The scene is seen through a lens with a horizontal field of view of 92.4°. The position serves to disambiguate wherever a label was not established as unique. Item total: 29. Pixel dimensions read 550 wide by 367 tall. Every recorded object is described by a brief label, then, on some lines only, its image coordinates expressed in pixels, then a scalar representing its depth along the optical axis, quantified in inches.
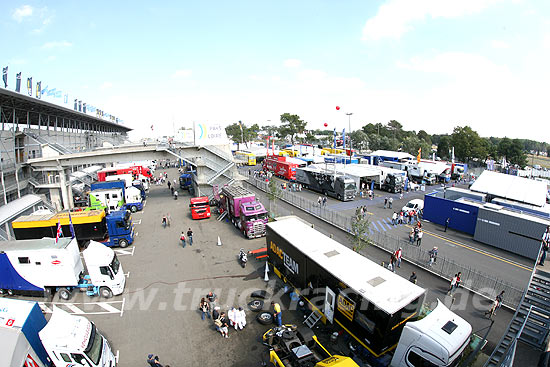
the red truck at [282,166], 1963.6
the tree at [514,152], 2797.7
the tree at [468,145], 2714.1
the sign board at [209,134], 1451.8
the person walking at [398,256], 739.8
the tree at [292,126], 4670.3
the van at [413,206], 1209.4
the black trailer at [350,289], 386.0
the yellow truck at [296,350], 334.8
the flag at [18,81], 1056.2
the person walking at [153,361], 402.3
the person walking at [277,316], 508.5
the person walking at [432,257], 729.0
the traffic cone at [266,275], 669.9
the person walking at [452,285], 625.3
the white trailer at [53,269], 588.1
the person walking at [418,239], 884.6
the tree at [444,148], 3281.0
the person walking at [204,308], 550.4
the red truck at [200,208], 1167.6
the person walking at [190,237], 900.3
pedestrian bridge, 1263.5
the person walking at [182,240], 894.4
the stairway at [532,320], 399.9
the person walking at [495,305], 538.0
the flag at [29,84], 1189.4
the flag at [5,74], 1000.0
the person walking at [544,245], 487.1
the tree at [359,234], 715.4
